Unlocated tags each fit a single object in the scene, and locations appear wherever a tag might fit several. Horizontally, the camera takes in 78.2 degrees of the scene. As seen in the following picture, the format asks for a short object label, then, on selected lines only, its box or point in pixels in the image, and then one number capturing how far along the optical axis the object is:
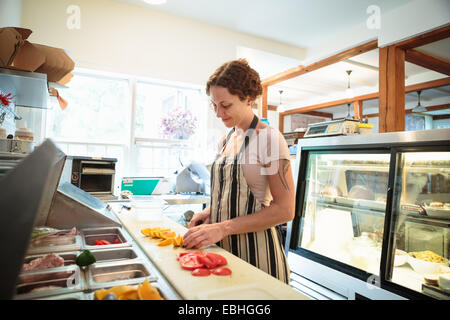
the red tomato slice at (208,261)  0.91
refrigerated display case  1.96
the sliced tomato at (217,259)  0.94
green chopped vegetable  0.92
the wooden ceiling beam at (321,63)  2.65
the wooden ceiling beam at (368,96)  4.51
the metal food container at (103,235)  1.26
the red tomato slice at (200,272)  0.85
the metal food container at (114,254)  1.07
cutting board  0.74
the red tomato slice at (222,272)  0.87
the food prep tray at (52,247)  1.04
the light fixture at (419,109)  5.58
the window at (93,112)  3.59
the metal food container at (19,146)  1.63
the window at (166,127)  4.00
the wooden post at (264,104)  3.85
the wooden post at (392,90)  2.42
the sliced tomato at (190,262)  0.90
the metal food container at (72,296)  0.69
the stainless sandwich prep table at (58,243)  0.50
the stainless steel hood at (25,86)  1.51
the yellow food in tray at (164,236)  1.13
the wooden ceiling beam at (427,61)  2.85
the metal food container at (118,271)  0.89
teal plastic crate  3.31
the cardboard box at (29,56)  1.43
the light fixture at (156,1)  2.73
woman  1.20
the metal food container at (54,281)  0.74
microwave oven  2.65
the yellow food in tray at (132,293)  0.67
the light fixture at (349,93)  5.31
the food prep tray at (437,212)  1.94
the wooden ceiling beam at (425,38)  2.28
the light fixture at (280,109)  6.83
